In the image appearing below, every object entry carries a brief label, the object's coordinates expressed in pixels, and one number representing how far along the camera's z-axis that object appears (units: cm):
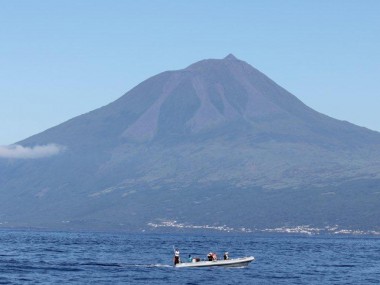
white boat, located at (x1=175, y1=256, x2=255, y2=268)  13925
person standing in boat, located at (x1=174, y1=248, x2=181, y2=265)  14000
